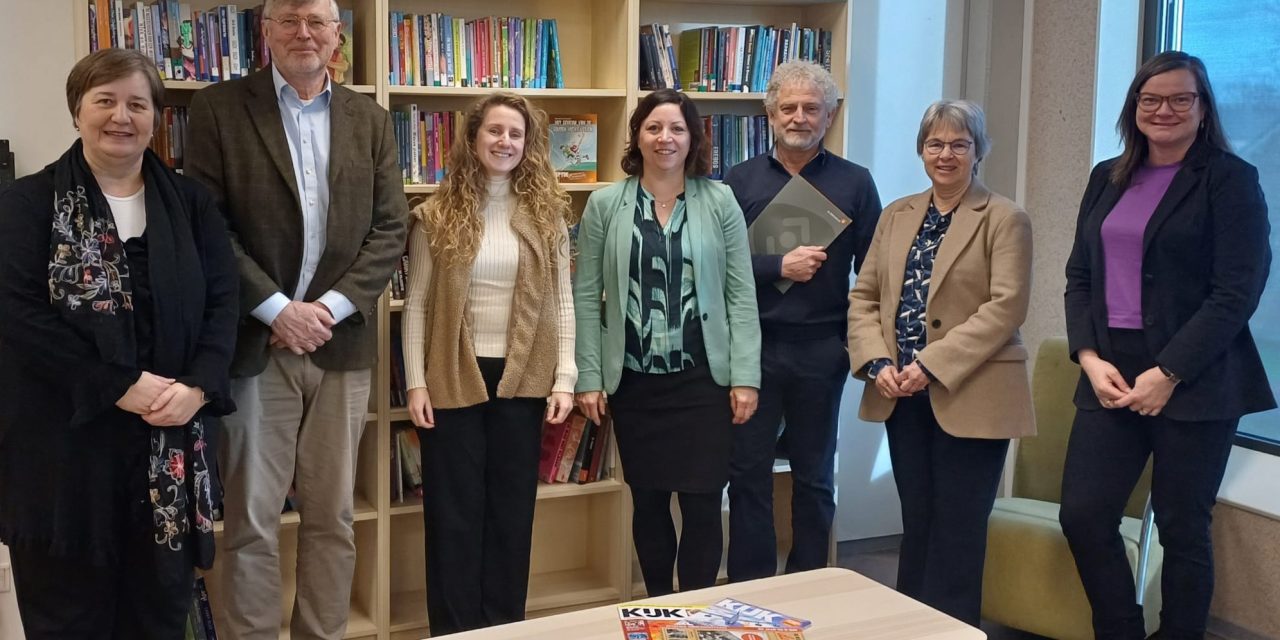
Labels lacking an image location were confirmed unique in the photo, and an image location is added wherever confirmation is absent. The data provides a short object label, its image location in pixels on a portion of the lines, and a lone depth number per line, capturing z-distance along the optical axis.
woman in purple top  2.65
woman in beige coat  2.81
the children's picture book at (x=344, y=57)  3.16
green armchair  3.14
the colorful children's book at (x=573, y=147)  3.48
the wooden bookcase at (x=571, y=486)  3.24
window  3.39
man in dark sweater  3.10
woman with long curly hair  2.87
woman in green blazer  2.96
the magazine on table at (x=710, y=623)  2.12
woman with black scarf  2.29
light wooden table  2.16
